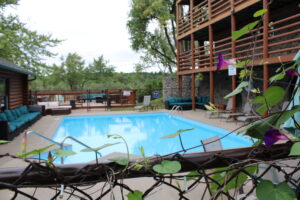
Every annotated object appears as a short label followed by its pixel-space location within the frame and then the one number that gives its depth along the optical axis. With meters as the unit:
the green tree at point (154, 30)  20.47
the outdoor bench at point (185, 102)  15.18
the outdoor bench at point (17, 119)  6.87
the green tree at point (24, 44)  13.70
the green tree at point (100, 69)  32.47
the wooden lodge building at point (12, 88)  9.37
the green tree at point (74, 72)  30.92
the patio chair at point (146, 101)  15.46
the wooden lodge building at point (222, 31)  9.45
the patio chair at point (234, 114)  9.55
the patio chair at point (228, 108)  11.43
